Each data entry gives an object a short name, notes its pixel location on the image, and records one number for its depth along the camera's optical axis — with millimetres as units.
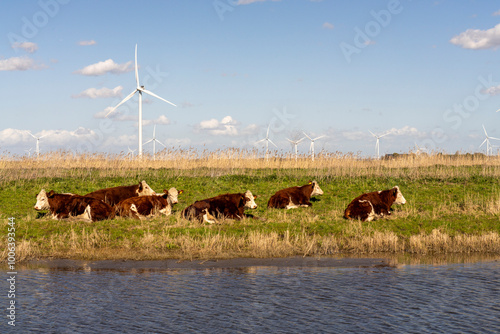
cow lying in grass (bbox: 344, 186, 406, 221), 18547
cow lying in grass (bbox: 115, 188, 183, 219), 18688
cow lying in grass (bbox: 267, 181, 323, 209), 20984
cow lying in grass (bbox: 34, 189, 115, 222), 18109
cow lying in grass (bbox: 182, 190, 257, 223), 18031
